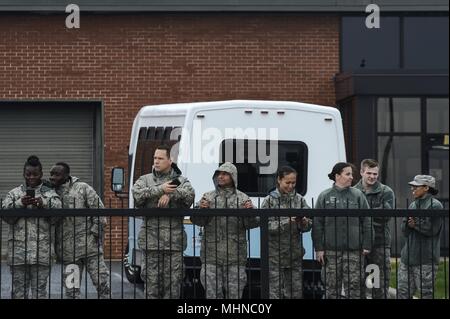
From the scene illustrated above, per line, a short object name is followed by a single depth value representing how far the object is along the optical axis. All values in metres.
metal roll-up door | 34.15
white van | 20.80
